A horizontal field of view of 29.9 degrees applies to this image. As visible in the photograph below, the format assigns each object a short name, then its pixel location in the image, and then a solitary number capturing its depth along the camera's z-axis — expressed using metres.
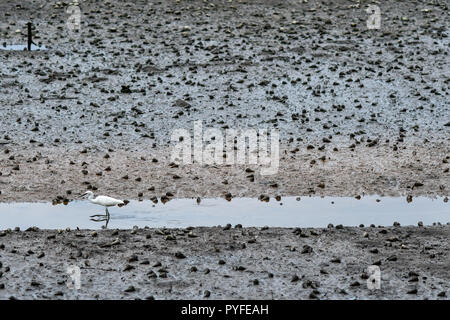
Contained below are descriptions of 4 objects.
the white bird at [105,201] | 15.20
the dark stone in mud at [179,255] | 12.97
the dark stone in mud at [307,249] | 13.32
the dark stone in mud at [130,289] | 11.55
